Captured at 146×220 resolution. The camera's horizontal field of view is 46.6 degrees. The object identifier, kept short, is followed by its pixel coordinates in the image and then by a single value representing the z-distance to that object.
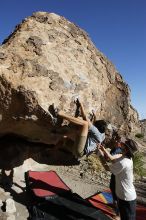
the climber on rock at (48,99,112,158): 2.80
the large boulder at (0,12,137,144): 2.95
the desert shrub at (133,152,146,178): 5.42
